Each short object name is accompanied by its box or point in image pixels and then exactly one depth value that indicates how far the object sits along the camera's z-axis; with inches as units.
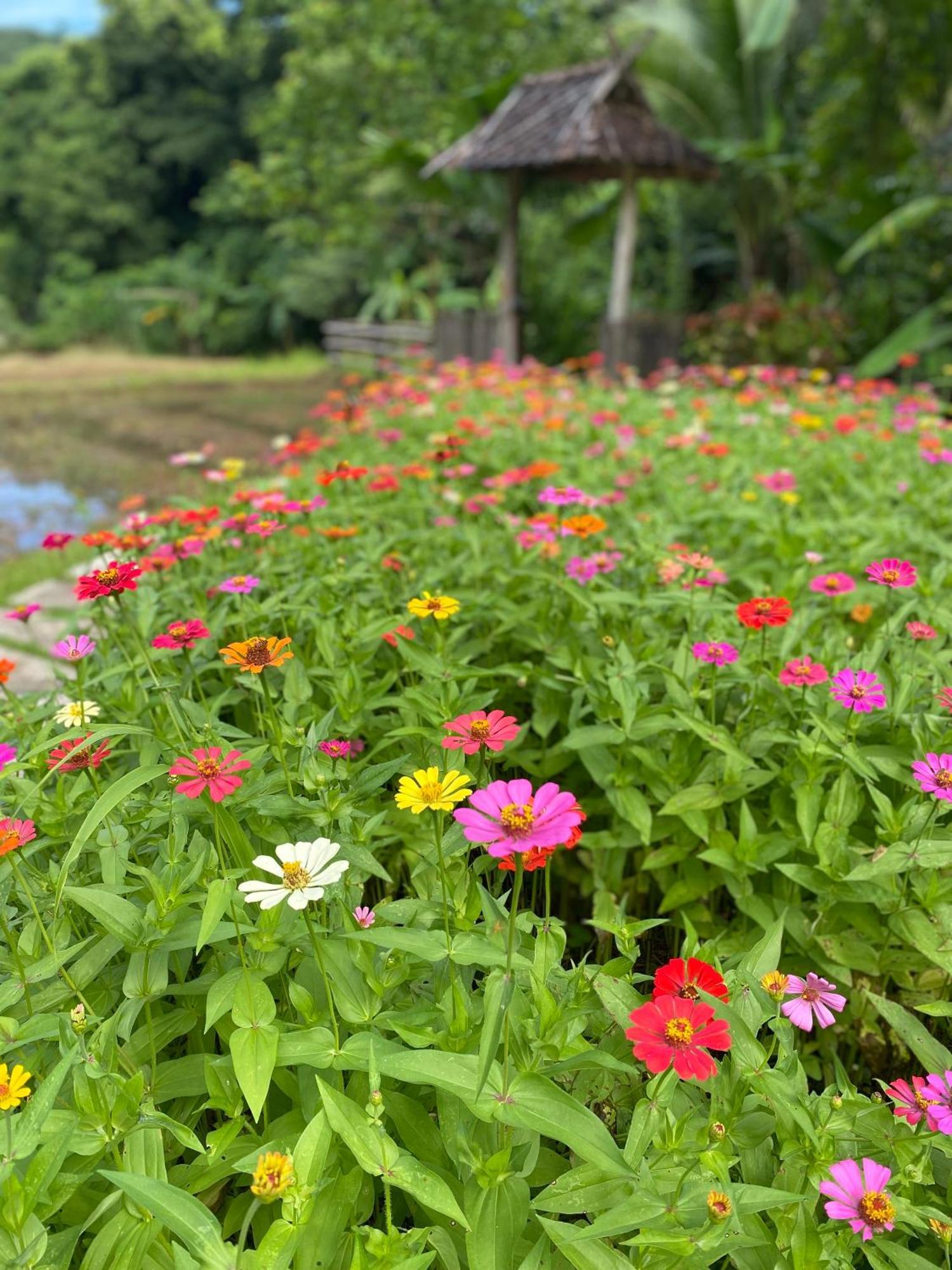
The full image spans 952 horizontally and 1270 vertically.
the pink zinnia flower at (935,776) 42.8
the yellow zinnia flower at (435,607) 54.1
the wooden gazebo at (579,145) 278.2
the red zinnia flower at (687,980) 34.7
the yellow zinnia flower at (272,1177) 29.7
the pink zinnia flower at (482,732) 39.7
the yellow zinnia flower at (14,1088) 32.1
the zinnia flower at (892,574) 58.7
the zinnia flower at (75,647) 53.3
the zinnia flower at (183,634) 49.8
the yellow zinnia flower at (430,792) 37.2
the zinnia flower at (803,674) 55.9
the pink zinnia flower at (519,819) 31.3
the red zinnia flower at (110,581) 47.6
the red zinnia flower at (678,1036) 31.0
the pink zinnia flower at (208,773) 37.8
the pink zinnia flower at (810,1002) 40.0
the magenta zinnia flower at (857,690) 53.4
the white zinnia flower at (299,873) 34.7
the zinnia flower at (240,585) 64.2
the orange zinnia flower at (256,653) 43.4
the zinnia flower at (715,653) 57.9
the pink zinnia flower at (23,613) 65.2
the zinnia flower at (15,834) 36.2
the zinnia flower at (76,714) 51.7
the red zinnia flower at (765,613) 55.9
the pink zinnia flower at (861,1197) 31.7
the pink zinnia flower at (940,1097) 33.9
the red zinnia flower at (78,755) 46.3
